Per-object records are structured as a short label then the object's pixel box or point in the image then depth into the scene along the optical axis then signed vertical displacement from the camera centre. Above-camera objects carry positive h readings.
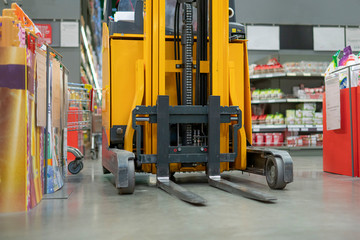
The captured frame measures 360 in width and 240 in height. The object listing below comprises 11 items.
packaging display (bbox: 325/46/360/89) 3.76 +0.66
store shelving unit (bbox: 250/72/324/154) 7.10 +0.55
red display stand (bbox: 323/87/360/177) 3.77 -0.13
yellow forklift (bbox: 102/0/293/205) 2.90 +0.30
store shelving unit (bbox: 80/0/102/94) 8.82 +3.19
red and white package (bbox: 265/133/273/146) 7.20 -0.13
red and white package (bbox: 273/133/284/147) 7.21 -0.15
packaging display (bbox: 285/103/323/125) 7.14 +0.27
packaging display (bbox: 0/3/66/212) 1.99 +0.09
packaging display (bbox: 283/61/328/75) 7.33 +1.19
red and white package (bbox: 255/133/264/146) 7.20 -0.14
